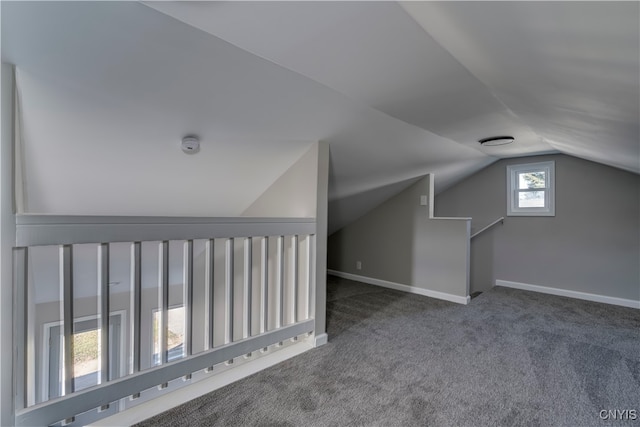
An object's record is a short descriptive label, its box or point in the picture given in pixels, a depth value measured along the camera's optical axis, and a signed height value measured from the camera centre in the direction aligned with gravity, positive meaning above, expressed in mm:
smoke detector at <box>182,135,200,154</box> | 1911 +438
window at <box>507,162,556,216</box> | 4199 +357
